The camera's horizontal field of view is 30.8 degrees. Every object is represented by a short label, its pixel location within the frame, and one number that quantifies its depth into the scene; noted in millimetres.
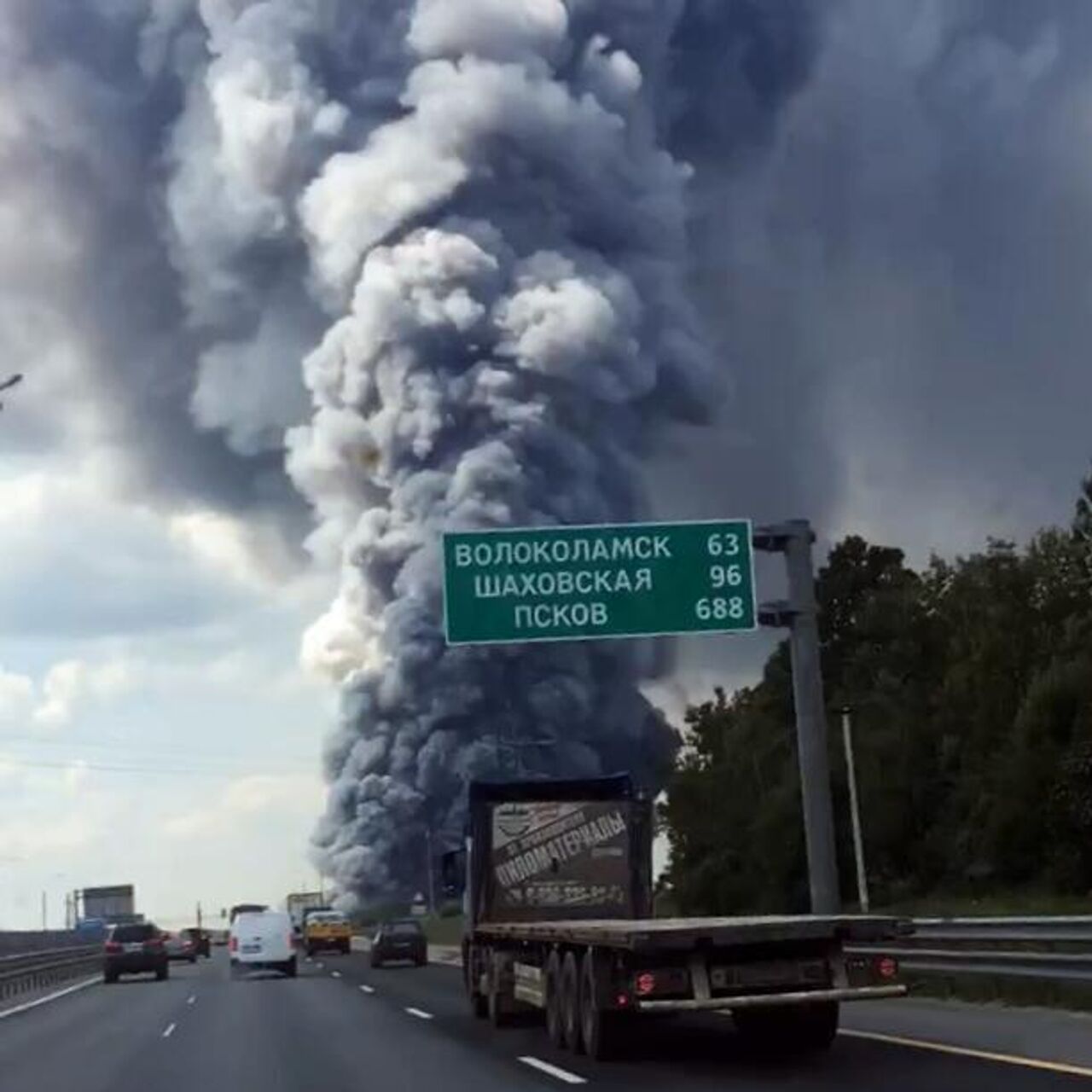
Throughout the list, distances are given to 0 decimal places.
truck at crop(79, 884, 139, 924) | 95062
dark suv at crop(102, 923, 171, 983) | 49875
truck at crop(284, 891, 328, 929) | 95550
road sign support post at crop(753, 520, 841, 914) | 26781
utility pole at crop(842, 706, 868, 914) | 53188
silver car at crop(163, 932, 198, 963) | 73375
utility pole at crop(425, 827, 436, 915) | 85562
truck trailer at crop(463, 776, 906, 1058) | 16484
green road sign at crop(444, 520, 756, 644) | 26297
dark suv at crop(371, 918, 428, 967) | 52156
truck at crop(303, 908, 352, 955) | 71250
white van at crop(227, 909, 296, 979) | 47938
